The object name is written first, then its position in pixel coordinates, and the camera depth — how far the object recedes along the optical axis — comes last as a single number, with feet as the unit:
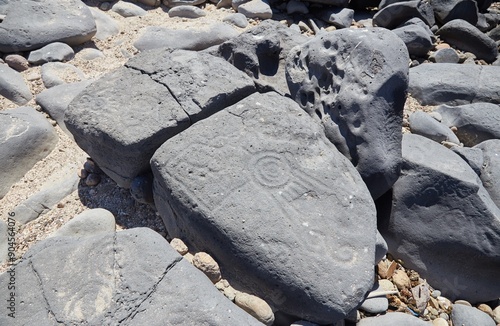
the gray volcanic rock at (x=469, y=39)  13.04
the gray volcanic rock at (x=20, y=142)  8.16
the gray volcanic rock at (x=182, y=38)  11.75
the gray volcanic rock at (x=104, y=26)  12.23
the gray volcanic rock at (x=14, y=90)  9.80
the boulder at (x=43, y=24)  10.88
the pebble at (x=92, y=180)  8.36
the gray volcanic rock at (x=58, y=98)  9.43
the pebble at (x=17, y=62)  10.67
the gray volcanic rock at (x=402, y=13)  13.48
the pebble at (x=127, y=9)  13.18
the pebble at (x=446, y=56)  12.65
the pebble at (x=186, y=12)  13.32
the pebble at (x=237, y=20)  13.21
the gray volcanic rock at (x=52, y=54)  10.83
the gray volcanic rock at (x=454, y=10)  13.97
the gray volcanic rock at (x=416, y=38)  12.60
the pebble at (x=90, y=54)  11.36
